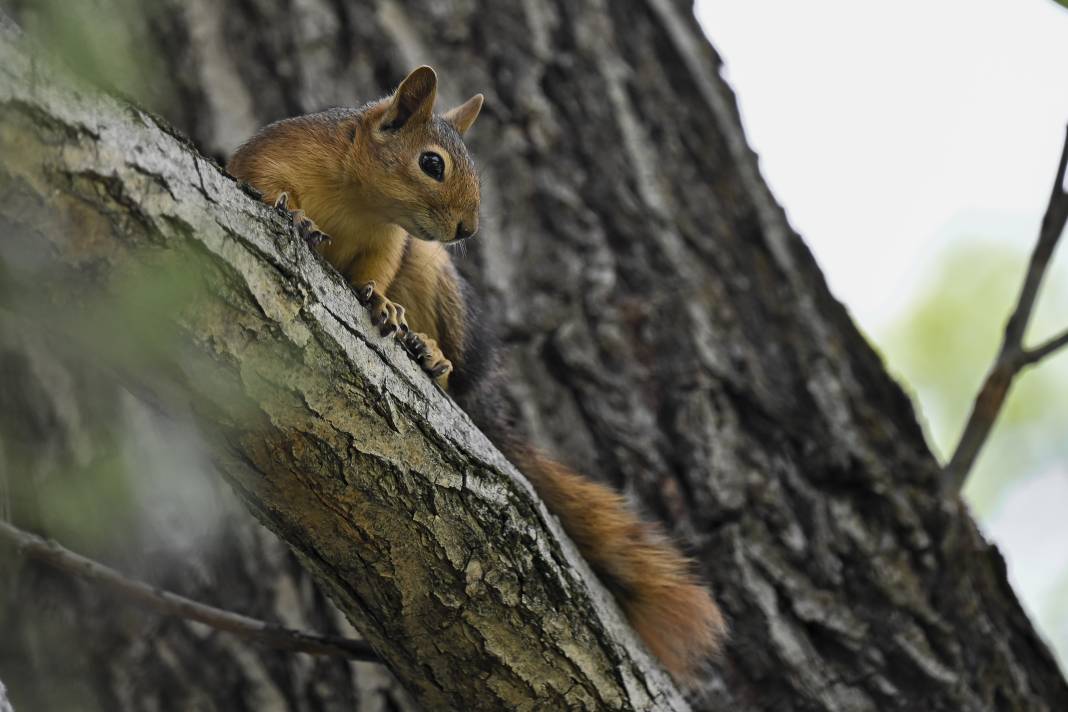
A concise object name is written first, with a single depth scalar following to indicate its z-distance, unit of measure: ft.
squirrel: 17.66
